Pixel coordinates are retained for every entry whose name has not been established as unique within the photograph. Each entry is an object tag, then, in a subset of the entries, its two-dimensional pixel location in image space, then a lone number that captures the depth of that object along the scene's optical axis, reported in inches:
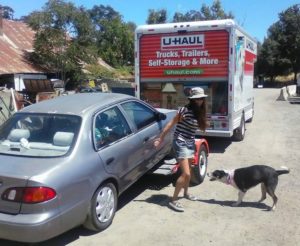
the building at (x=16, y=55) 766.5
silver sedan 125.1
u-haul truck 286.2
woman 172.6
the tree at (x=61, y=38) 932.0
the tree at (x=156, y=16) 2103.3
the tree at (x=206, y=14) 2099.8
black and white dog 170.9
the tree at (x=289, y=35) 1795.3
